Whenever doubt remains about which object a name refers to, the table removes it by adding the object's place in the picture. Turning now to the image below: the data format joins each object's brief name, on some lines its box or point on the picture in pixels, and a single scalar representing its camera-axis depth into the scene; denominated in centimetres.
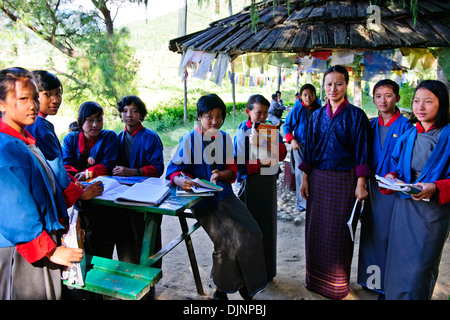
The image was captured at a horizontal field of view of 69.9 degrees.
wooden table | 197
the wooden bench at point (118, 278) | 196
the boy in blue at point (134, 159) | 287
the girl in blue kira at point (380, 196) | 279
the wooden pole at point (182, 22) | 962
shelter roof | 348
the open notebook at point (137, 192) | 205
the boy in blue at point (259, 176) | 295
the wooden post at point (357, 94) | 1076
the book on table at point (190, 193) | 223
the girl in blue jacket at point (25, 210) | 158
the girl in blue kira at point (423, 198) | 229
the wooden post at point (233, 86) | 1112
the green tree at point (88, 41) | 1024
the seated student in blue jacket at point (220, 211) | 252
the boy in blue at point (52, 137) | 208
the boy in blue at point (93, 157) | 269
